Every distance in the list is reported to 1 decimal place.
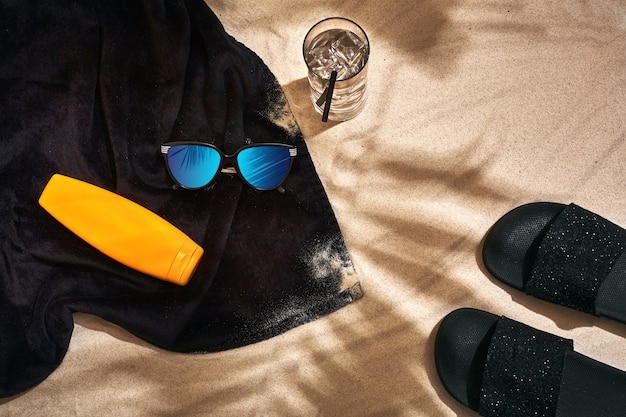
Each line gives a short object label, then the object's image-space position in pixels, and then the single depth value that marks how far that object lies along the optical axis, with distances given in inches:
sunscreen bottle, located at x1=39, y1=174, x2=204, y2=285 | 42.7
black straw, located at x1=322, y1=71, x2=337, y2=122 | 41.0
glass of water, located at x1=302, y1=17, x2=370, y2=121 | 44.3
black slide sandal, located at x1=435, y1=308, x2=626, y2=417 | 42.6
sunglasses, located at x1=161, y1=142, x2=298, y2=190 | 44.1
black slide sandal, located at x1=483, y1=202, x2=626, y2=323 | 43.6
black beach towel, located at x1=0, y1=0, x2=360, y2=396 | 43.8
